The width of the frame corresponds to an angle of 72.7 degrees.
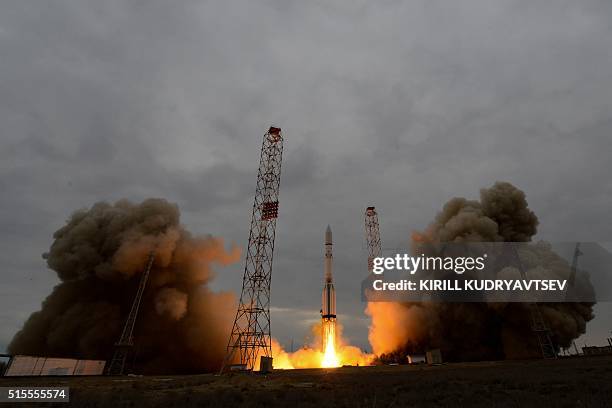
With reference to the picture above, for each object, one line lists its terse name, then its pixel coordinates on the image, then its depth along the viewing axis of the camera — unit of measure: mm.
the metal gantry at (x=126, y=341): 55438
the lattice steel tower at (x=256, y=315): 59219
